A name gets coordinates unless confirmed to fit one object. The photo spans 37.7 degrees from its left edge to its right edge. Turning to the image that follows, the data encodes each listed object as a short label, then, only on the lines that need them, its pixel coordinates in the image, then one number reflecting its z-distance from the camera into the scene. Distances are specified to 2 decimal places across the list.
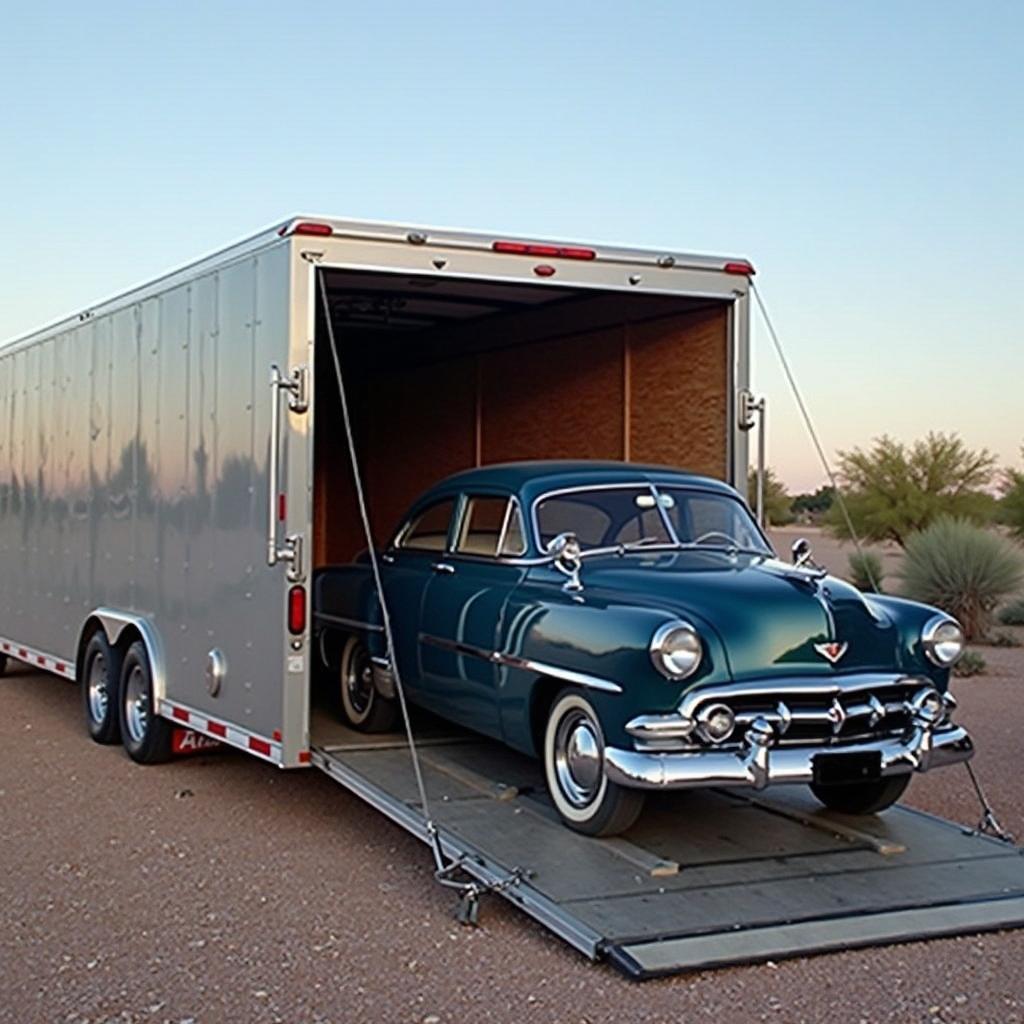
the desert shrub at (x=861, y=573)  21.47
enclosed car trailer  6.13
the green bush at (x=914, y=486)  29.19
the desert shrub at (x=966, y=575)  19.83
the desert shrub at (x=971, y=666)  15.76
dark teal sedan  6.27
